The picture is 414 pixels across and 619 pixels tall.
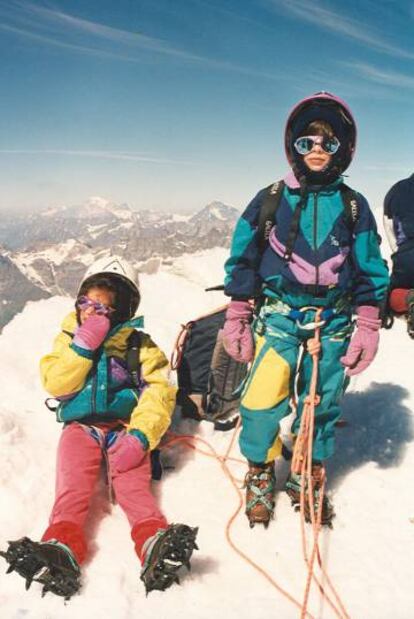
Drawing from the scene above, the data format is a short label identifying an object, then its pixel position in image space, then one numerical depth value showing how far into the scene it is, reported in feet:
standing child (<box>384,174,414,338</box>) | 19.16
